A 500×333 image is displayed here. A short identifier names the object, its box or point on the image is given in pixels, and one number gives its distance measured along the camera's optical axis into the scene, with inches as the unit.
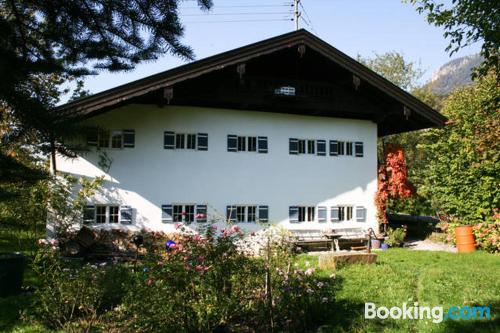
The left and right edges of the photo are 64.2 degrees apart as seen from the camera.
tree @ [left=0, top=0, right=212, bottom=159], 112.8
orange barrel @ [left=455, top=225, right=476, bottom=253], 486.9
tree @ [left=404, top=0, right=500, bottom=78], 245.4
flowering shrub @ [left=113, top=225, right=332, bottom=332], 170.4
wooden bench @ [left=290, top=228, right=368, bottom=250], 513.3
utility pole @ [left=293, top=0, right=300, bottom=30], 923.7
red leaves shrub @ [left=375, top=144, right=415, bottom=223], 569.6
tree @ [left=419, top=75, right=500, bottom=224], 492.7
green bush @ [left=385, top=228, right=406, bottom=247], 539.5
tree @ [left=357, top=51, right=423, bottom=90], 1286.9
